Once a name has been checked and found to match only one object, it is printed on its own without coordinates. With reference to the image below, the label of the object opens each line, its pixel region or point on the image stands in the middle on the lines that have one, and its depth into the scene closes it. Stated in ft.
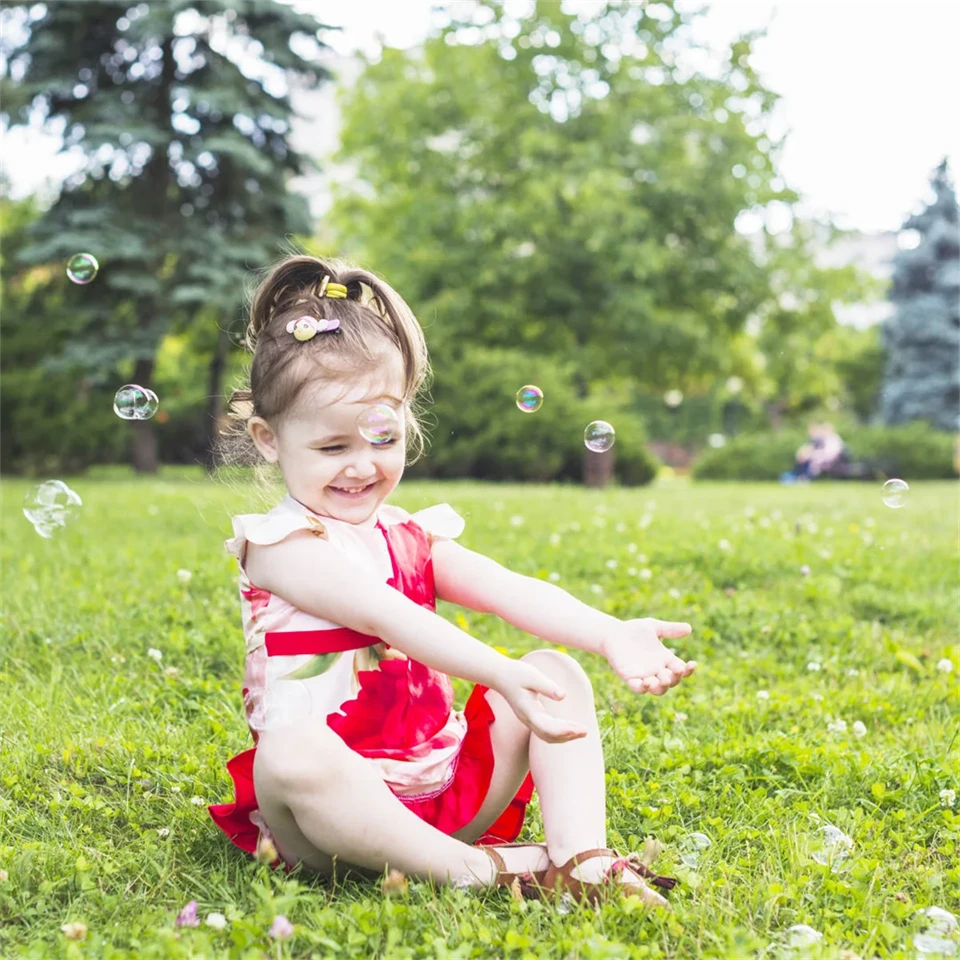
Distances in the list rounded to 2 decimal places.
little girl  7.06
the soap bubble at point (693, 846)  8.06
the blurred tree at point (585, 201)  50.49
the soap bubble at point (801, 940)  6.48
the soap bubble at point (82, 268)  14.49
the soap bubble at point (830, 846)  8.03
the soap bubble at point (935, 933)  6.48
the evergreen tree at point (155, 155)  49.01
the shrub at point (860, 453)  67.77
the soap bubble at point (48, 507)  13.43
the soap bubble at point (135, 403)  12.01
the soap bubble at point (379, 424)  7.54
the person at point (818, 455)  65.36
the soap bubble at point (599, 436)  13.44
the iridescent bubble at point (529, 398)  12.59
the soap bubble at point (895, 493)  14.76
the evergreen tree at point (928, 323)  92.89
